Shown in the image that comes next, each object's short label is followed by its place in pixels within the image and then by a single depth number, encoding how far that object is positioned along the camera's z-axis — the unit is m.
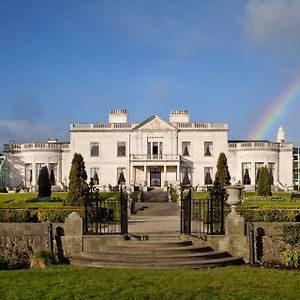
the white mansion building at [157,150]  48.88
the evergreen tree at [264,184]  33.68
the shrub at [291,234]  13.61
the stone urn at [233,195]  14.26
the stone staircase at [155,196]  37.74
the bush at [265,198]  31.35
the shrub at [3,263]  12.75
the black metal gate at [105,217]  13.98
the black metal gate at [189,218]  14.25
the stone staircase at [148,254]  12.05
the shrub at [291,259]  13.12
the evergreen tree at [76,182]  25.26
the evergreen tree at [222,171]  33.15
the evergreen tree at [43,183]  33.35
